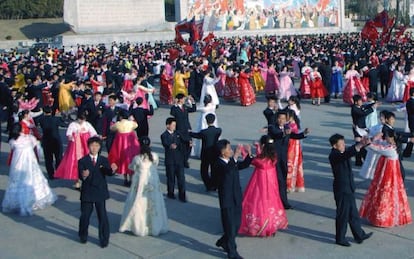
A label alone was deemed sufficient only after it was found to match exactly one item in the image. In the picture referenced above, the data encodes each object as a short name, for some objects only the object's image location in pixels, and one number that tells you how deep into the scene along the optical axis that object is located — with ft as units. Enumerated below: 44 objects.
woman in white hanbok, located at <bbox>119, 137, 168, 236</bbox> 23.13
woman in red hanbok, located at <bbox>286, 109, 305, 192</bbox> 28.17
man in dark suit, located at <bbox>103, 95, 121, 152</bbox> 36.68
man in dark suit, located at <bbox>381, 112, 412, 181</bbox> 23.97
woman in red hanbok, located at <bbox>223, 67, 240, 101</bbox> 58.42
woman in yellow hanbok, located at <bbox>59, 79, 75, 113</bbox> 51.80
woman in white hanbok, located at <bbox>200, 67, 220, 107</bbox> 50.89
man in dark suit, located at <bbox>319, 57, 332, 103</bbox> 58.13
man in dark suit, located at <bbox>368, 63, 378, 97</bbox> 57.67
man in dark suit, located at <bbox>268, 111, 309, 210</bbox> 26.20
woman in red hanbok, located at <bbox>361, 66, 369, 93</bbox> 56.93
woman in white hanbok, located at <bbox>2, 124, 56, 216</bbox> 26.94
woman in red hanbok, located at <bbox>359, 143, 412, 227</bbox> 23.17
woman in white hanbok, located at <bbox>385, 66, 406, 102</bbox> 54.66
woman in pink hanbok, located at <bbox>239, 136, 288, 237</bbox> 22.47
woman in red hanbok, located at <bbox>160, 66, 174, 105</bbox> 58.34
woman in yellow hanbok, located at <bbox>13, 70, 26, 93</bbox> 58.09
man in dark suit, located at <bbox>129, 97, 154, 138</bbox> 36.47
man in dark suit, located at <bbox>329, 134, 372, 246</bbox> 21.31
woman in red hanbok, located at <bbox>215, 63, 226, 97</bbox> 60.15
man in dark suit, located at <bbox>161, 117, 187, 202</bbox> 27.45
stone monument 145.07
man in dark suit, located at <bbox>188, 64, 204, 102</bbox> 59.98
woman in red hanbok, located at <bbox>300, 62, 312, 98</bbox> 55.78
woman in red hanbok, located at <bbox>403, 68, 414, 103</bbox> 51.65
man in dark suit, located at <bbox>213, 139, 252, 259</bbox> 20.49
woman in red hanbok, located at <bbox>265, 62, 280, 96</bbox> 59.98
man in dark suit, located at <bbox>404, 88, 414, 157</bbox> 35.17
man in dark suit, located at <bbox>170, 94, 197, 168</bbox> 33.42
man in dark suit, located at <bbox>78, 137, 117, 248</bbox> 21.95
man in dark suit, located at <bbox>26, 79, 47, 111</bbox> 49.96
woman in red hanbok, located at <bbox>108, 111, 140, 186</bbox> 30.71
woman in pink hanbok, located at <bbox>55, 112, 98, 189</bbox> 30.48
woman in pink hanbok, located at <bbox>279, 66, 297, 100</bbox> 56.80
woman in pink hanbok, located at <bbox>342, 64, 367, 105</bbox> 53.36
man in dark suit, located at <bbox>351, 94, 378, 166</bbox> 32.94
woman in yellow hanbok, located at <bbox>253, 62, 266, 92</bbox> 63.72
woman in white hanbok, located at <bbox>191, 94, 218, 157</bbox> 34.55
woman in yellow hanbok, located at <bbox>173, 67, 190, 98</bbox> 57.11
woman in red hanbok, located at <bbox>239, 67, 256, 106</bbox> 56.49
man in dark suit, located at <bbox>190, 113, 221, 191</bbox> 29.14
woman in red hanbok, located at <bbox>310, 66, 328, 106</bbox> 55.36
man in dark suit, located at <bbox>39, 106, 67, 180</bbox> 32.17
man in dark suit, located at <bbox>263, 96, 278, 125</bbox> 31.09
